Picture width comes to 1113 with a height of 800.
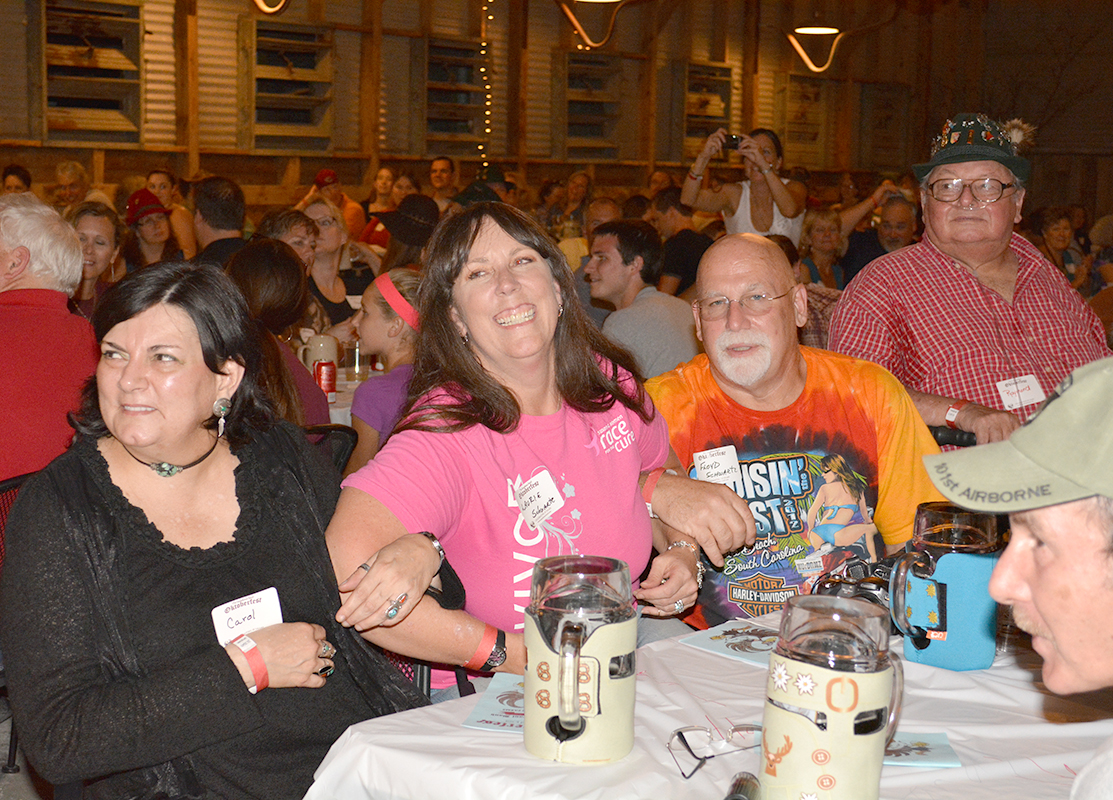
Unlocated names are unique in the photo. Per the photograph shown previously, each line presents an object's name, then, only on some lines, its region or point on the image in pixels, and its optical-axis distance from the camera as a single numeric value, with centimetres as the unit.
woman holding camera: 696
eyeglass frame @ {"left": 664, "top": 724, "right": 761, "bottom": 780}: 132
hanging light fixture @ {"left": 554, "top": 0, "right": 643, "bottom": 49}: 965
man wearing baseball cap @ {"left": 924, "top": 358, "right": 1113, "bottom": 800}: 95
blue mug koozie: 165
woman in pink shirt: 179
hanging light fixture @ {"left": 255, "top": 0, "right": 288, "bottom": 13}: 789
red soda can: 465
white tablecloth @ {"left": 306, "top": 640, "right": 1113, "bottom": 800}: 127
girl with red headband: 346
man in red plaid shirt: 320
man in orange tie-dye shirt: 240
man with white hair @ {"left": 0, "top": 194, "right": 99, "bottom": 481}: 273
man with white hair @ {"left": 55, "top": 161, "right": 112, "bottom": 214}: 871
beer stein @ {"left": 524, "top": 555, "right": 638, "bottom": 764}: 126
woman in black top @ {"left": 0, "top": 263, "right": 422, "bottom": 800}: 159
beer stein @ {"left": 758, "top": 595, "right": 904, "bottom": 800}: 114
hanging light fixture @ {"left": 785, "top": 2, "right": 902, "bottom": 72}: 1160
